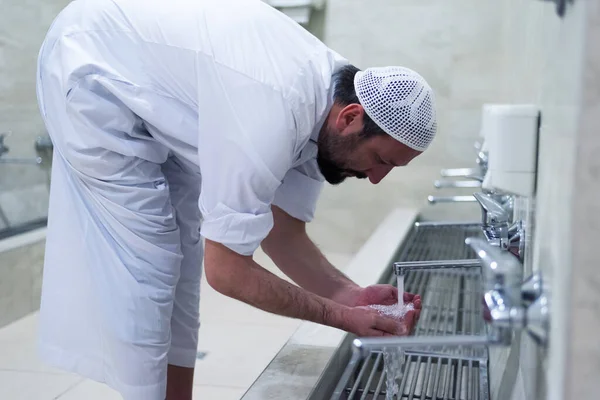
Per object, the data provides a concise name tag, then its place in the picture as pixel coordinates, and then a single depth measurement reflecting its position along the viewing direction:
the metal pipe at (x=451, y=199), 2.02
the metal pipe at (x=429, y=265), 1.26
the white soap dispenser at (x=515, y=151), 1.16
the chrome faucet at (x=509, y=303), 0.78
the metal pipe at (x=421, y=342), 0.79
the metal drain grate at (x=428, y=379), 1.46
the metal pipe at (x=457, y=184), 2.13
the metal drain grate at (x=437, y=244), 2.62
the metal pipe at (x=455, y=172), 2.39
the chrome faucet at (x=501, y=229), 1.35
